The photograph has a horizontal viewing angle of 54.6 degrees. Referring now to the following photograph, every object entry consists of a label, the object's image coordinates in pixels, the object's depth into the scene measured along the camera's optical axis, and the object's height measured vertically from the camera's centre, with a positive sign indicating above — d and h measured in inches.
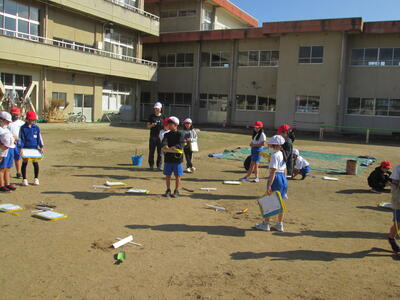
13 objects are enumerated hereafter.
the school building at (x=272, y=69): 1162.6 +164.1
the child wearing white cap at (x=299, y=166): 436.5 -53.1
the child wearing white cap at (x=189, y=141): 425.7 -30.4
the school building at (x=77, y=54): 982.4 +153.9
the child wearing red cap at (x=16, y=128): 352.5 -20.8
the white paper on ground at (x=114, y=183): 358.5 -68.2
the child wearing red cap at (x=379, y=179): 382.6 -55.6
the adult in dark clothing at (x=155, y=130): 449.1 -21.2
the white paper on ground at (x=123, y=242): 207.6 -71.8
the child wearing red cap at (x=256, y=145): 392.2 -28.1
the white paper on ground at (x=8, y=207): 262.5 -69.9
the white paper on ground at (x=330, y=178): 447.9 -67.2
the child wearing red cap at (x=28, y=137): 337.4 -27.0
